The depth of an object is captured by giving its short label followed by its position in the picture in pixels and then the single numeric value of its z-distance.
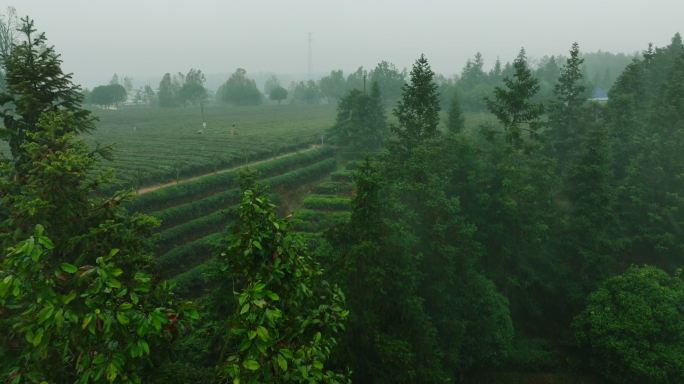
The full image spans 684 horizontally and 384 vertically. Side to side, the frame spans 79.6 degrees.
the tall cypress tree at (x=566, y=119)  32.25
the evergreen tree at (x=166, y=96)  117.69
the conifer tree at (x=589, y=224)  21.28
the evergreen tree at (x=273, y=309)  4.02
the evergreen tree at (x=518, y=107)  22.36
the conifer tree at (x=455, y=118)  41.41
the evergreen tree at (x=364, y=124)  47.69
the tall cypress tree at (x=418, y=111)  23.52
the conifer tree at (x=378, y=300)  12.97
